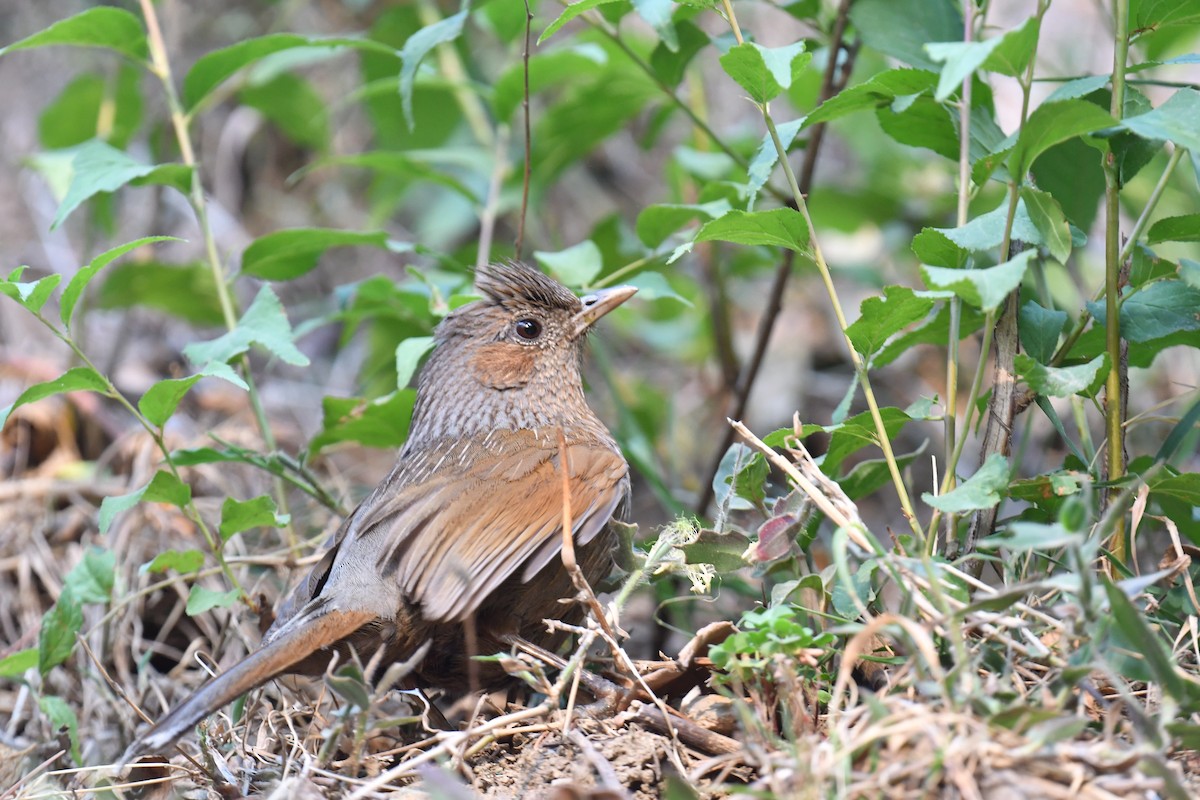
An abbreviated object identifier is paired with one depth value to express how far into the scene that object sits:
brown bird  5.94
